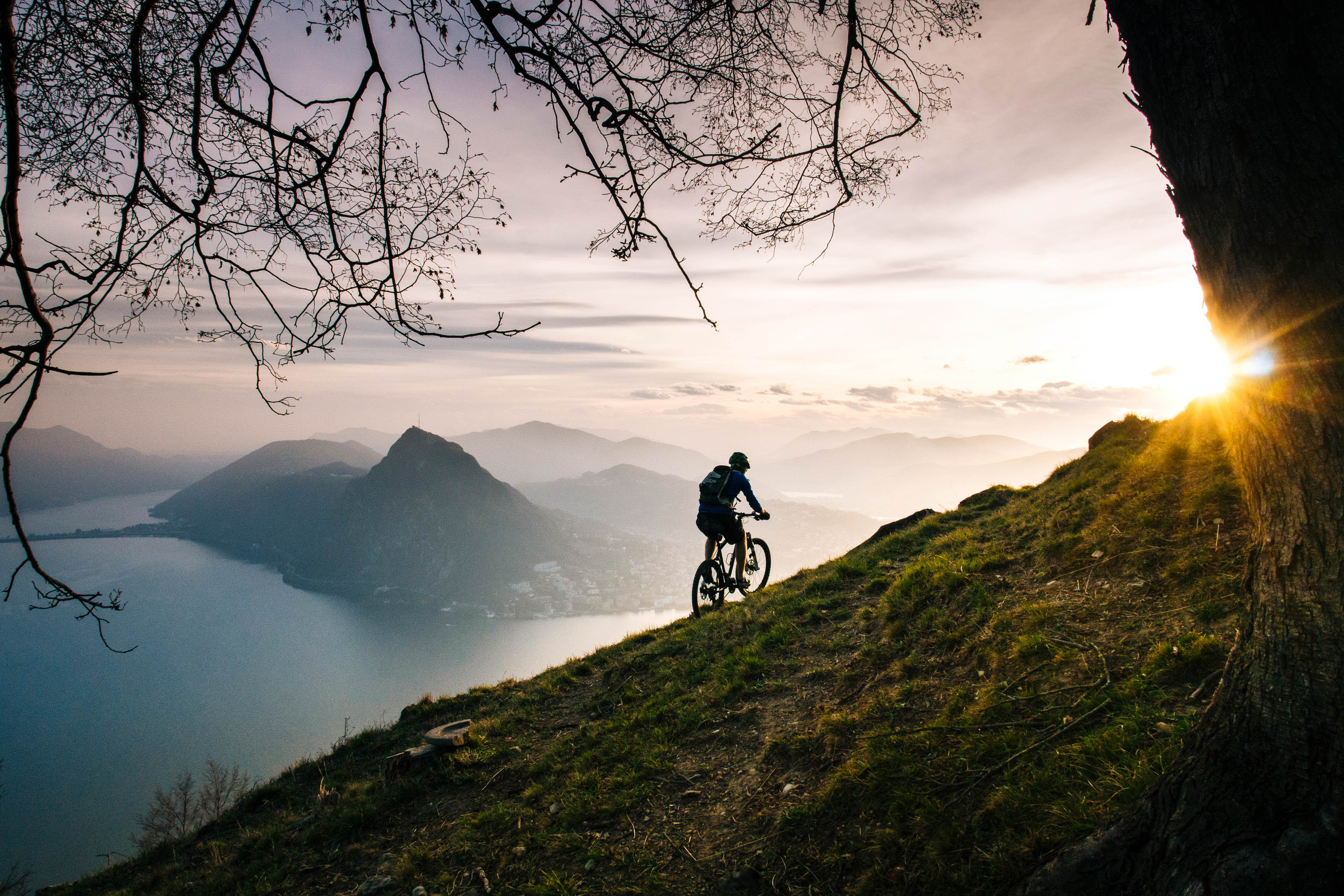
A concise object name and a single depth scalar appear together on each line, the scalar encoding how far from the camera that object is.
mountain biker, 9.70
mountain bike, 10.24
